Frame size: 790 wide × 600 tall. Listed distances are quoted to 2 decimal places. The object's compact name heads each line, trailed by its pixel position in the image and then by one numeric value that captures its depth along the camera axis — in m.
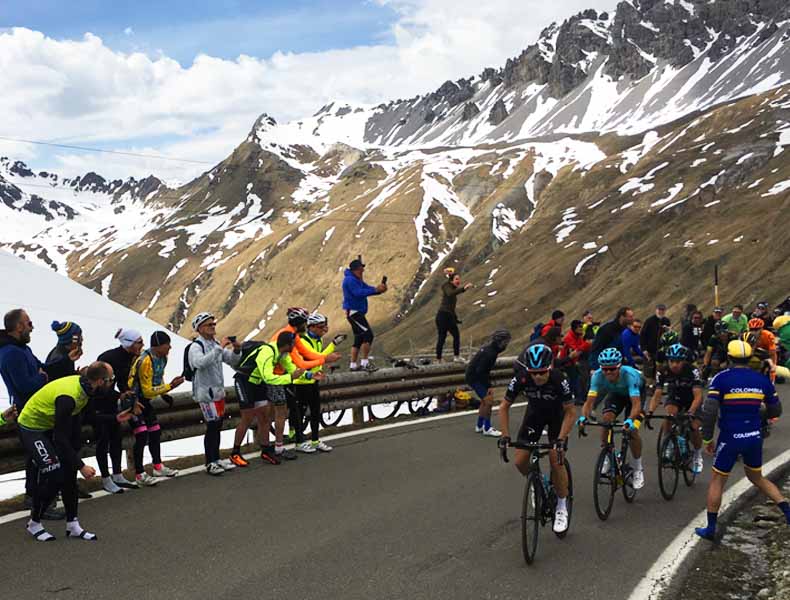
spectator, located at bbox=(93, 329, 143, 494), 8.51
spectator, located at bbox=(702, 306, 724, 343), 21.25
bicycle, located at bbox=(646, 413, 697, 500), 9.28
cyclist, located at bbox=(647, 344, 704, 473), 9.90
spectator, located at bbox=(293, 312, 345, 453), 10.81
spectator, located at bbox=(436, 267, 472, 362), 16.20
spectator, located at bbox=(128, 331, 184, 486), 9.02
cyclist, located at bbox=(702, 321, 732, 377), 18.73
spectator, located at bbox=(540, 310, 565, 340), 14.26
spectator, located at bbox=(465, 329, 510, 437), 12.72
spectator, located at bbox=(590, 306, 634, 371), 14.37
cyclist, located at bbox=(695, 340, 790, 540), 7.53
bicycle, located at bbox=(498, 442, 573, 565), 6.66
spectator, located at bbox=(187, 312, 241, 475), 9.48
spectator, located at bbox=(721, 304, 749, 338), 19.61
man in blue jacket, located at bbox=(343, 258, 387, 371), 14.42
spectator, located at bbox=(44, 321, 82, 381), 8.38
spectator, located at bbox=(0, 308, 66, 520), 7.54
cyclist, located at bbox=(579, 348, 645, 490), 8.70
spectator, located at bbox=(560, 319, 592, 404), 14.60
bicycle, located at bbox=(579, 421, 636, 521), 8.23
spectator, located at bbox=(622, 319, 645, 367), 14.90
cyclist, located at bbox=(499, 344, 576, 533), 7.39
